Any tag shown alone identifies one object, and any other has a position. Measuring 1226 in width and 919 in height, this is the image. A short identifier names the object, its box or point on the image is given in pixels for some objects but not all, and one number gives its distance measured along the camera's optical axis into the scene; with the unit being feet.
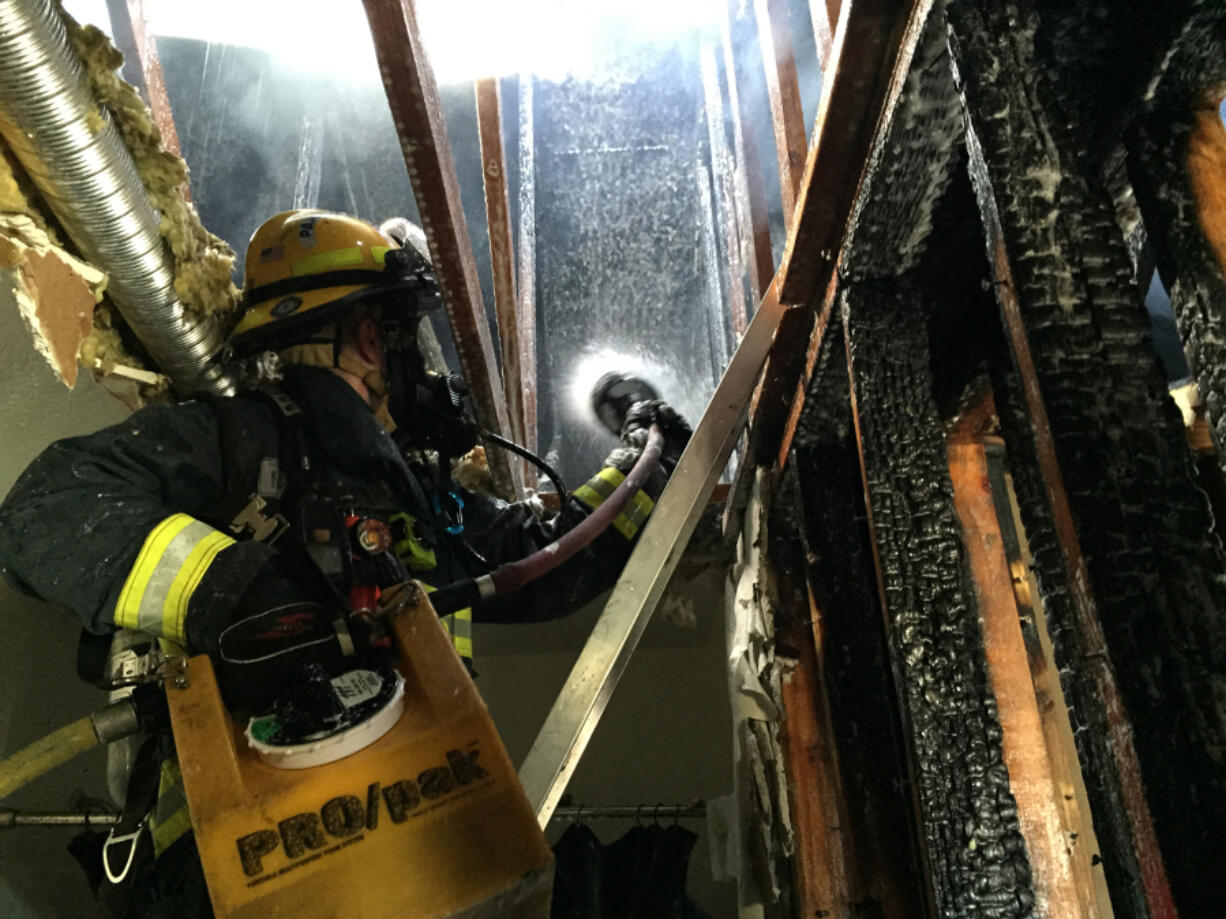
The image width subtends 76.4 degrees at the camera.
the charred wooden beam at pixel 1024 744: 5.23
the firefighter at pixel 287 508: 4.52
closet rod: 8.87
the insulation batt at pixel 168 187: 5.75
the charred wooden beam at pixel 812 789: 6.44
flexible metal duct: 5.01
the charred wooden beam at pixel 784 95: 6.02
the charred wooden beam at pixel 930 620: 3.95
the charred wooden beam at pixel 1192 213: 2.49
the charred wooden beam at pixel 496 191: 9.21
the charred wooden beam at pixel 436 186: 5.24
